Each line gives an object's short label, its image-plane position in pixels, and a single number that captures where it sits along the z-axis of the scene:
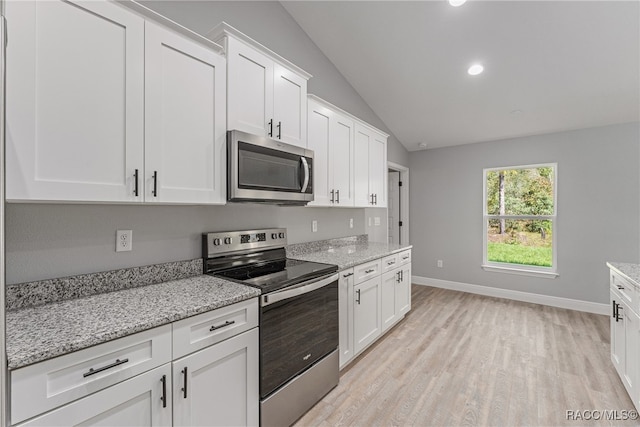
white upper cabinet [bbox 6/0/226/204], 1.10
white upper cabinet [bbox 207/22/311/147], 1.80
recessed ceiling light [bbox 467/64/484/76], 3.01
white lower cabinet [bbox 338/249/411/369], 2.38
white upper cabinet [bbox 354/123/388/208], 3.18
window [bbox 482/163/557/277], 4.10
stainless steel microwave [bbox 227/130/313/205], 1.77
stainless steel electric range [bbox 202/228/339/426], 1.65
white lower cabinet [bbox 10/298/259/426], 0.94
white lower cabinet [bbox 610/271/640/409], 1.80
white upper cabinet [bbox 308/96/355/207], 2.61
